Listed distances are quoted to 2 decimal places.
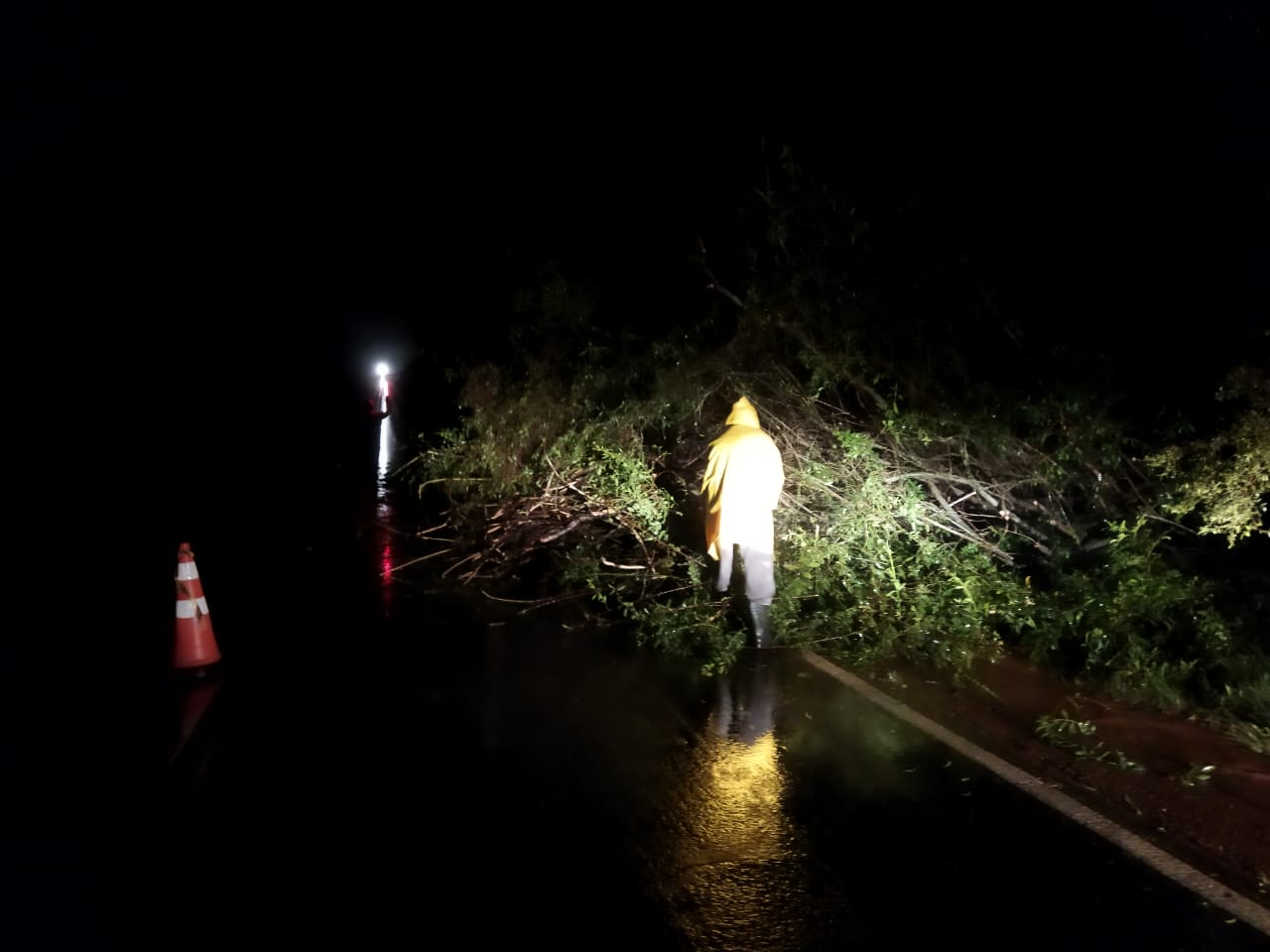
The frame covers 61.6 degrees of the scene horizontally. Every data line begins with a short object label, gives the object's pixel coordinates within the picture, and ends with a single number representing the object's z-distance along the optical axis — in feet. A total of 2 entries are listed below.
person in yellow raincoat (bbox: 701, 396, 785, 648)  23.45
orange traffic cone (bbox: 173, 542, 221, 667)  22.71
